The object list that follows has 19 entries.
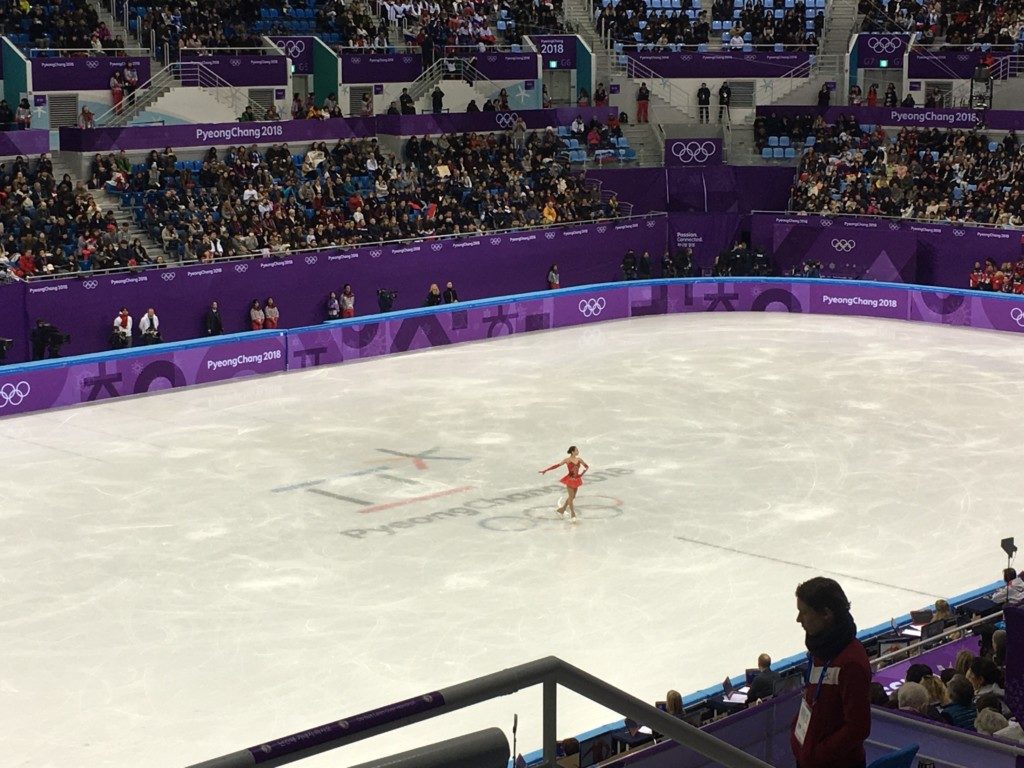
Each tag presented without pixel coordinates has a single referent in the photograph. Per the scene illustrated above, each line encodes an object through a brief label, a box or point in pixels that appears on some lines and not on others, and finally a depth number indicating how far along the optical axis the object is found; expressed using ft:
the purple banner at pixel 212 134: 124.67
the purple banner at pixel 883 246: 142.20
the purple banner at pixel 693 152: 159.94
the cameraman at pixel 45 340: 108.88
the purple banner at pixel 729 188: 159.22
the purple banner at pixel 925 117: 148.77
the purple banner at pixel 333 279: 113.19
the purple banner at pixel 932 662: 41.42
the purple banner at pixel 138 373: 101.30
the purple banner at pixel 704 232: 156.97
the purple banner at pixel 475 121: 145.89
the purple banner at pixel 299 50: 148.56
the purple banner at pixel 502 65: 161.07
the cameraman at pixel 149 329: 114.83
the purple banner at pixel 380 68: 151.23
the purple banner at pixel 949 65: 155.84
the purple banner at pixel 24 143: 117.39
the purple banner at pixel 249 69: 139.95
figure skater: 73.97
